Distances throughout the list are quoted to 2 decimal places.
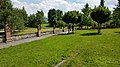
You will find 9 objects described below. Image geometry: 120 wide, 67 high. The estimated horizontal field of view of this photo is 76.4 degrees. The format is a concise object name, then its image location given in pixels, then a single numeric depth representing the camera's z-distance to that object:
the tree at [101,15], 17.04
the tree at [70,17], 19.84
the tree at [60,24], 25.25
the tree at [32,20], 39.05
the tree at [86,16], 29.95
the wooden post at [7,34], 11.97
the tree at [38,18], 36.65
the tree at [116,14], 22.29
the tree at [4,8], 20.27
